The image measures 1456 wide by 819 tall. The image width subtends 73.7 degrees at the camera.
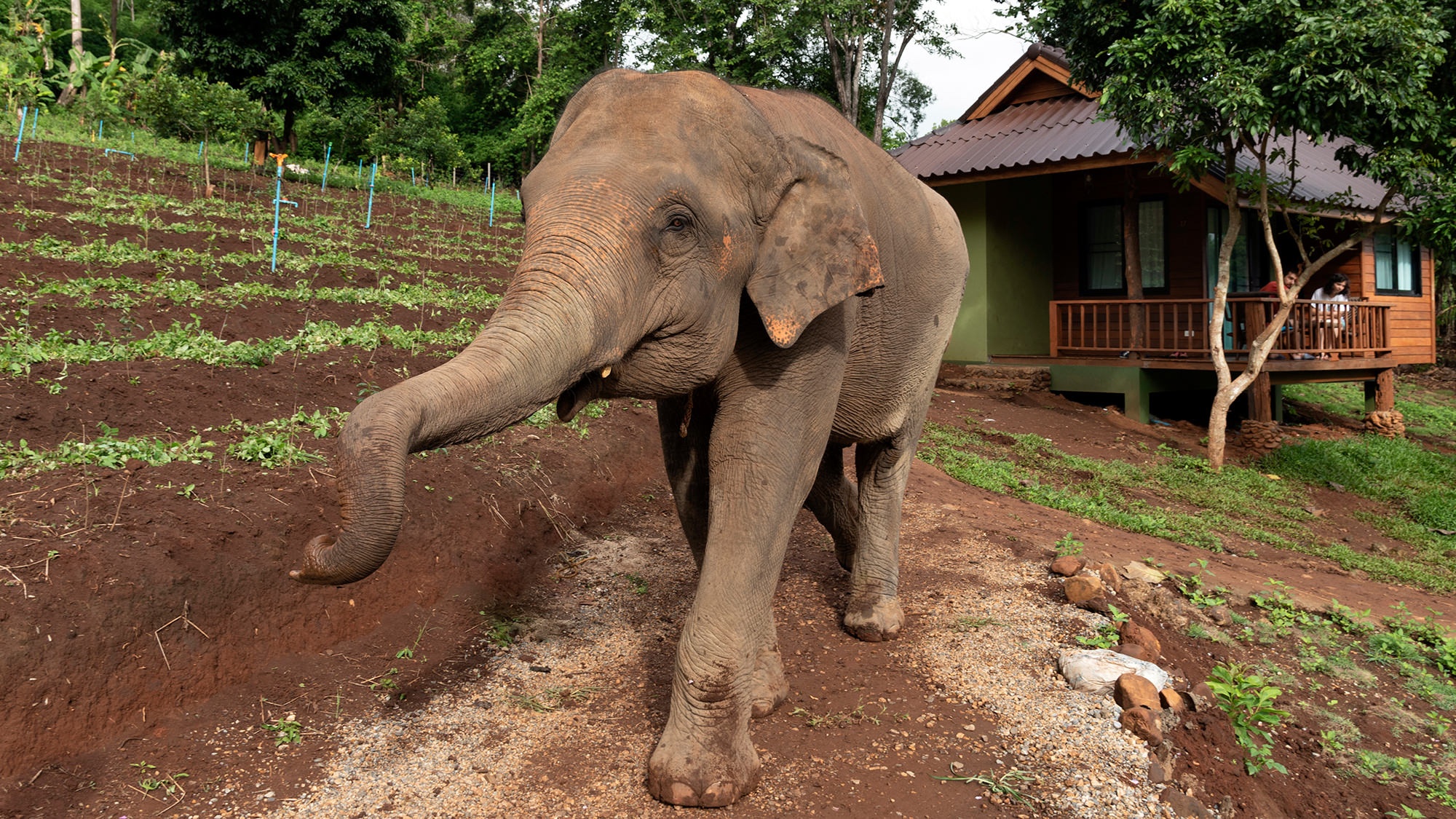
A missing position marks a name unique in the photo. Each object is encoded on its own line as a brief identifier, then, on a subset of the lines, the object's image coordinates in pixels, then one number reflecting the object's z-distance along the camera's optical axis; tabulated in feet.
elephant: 8.05
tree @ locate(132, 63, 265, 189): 61.87
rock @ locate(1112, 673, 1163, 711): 14.42
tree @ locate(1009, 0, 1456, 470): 31.94
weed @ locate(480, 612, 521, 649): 15.72
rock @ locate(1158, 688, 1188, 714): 14.88
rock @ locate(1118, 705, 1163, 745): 13.89
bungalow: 46.88
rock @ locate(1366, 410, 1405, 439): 53.26
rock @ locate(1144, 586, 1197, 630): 19.67
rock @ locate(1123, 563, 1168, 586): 21.36
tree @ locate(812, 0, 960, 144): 70.28
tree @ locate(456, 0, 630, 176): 90.38
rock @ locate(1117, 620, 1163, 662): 16.61
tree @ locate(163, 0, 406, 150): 73.97
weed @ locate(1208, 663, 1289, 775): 15.15
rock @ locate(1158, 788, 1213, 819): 12.51
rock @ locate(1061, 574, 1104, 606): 18.35
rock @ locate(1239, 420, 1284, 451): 43.83
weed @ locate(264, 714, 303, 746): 12.26
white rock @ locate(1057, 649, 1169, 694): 15.12
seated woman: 47.24
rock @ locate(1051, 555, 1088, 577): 19.86
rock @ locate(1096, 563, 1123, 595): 19.61
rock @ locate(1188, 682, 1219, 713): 15.31
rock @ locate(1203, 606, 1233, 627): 20.34
